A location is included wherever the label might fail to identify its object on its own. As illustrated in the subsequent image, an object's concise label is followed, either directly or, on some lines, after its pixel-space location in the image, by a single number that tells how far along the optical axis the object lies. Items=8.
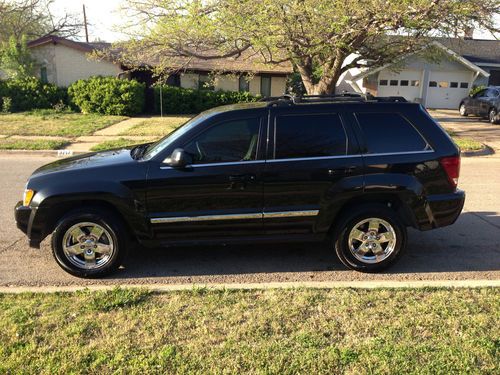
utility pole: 43.06
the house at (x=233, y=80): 25.00
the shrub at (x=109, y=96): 20.97
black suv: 4.30
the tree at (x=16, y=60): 23.88
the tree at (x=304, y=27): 11.44
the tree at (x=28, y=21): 34.72
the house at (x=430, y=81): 28.73
